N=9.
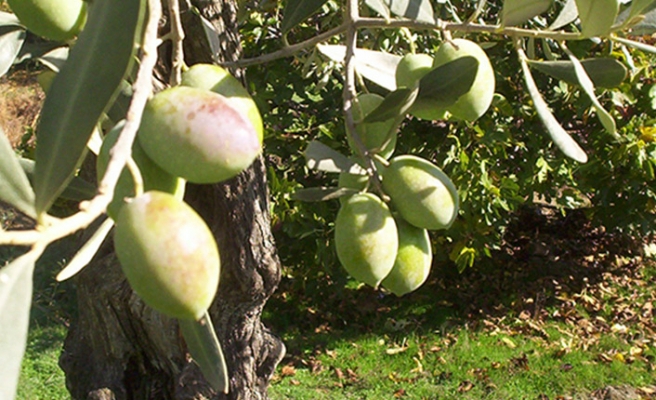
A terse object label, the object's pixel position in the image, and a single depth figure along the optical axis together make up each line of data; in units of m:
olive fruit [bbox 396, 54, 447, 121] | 0.30
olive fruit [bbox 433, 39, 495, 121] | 0.30
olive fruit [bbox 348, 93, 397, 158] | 0.30
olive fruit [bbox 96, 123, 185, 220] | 0.22
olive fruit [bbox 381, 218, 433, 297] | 0.29
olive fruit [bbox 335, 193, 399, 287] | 0.28
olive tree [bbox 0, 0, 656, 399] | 0.20
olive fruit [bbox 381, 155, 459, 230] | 0.28
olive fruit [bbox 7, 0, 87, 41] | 0.26
